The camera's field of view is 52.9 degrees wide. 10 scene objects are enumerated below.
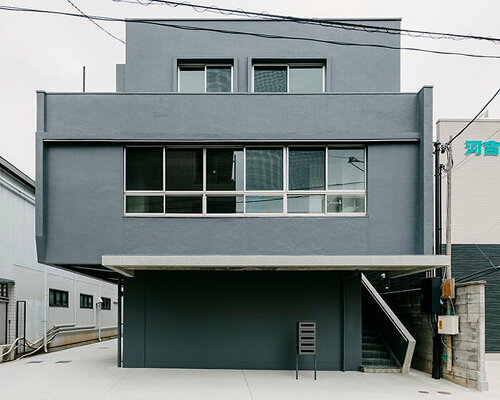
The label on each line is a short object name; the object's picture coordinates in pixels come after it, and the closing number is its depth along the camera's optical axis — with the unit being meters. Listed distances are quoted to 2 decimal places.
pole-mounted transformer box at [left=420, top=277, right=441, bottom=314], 10.96
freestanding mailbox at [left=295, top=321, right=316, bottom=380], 10.38
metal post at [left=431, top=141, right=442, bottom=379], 11.14
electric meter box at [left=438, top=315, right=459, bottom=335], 10.52
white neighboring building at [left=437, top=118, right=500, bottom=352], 15.52
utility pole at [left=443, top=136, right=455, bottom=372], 10.86
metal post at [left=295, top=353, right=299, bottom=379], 10.62
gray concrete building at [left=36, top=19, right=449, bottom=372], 11.06
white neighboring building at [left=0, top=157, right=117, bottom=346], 15.46
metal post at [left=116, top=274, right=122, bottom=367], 11.74
